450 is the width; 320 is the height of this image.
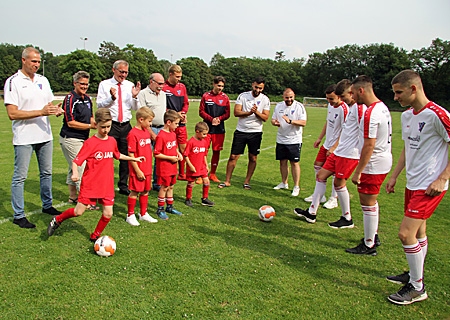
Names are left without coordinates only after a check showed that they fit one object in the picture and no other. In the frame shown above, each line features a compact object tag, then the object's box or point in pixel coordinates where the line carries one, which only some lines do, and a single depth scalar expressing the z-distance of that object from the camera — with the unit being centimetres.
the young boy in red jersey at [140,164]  534
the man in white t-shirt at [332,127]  636
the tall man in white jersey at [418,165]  338
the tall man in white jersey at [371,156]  433
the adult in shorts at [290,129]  759
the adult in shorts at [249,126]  792
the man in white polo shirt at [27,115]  491
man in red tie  641
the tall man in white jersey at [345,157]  534
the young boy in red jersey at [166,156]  573
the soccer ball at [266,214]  579
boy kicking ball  450
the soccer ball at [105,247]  433
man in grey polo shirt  657
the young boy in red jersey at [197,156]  624
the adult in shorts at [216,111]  799
